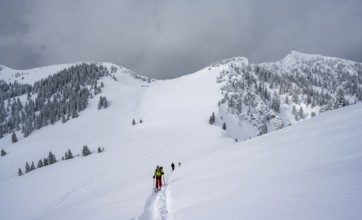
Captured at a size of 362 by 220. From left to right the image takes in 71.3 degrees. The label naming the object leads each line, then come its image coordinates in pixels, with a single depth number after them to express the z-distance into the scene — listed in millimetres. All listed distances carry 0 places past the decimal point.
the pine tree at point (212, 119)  82988
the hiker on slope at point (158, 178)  19841
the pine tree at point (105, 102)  130875
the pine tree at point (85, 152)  64750
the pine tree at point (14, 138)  114969
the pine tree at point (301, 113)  146225
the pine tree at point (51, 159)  66844
